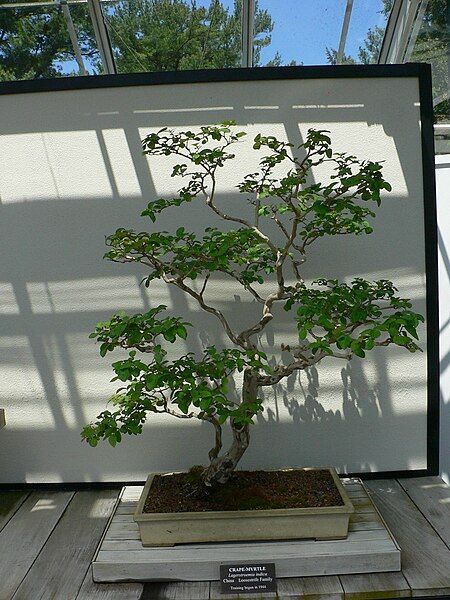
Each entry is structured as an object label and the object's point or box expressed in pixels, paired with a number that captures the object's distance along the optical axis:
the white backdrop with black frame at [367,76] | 3.03
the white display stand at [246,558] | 2.35
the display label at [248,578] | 2.28
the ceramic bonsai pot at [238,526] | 2.42
